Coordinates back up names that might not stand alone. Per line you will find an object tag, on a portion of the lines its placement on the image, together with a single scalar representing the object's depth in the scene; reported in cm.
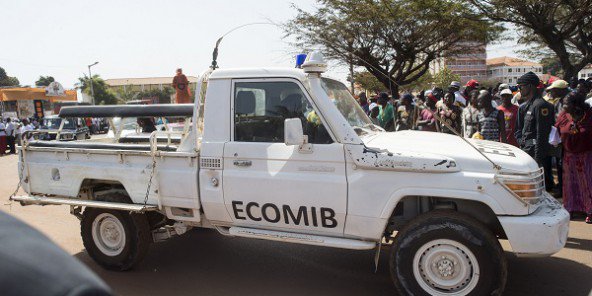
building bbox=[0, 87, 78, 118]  4053
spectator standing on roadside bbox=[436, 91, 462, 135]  728
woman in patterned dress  552
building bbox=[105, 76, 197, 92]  10088
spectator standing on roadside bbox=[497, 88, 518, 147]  700
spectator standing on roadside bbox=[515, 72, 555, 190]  599
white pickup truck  349
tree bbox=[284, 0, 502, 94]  1605
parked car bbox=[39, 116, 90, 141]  1953
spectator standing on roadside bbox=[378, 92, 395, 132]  863
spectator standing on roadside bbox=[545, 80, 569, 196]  656
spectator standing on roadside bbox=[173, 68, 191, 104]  924
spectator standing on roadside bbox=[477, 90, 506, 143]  604
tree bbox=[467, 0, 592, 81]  1295
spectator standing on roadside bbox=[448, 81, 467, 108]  798
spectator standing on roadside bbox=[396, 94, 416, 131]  820
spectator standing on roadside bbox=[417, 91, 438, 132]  762
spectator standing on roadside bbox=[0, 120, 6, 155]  1895
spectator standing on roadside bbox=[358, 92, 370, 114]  949
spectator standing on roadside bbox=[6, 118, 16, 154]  1927
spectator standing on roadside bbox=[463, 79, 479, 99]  944
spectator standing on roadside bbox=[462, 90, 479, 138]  650
